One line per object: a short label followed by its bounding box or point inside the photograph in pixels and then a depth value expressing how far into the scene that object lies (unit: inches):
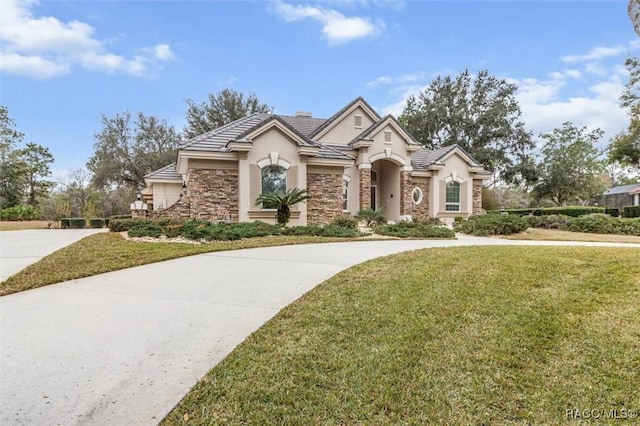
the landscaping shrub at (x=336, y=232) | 476.7
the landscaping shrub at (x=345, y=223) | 571.8
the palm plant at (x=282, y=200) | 550.6
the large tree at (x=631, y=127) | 999.1
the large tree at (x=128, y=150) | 1258.0
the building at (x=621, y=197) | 1536.7
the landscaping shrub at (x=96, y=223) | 754.2
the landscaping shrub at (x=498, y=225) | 563.5
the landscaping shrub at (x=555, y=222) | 661.9
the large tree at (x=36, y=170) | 1425.9
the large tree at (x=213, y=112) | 1341.0
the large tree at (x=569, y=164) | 1354.6
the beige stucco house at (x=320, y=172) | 580.7
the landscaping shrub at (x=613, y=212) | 943.7
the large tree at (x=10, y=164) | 1258.6
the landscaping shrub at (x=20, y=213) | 1023.1
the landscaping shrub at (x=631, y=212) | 927.4
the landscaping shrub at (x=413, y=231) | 499.8
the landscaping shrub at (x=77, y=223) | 733.9
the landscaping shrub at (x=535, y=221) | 698.8
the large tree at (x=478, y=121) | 1290.6
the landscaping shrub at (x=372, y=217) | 624.4
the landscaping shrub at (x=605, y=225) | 594.2
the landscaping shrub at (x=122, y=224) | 524.7
